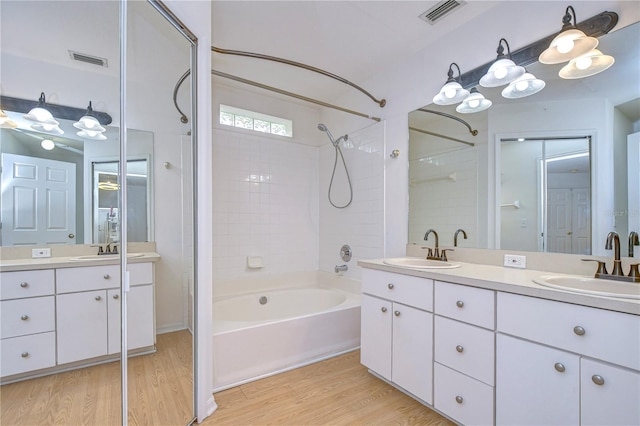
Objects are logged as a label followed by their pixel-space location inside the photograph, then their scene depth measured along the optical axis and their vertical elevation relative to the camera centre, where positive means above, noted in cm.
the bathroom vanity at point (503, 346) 103 -63
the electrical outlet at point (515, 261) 176 -31
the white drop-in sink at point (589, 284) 126 -35
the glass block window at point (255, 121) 310 +108
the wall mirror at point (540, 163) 145 +33
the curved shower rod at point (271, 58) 184 +111
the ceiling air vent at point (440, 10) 189 +143
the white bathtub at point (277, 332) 202 -103
